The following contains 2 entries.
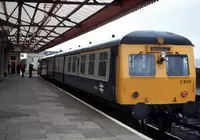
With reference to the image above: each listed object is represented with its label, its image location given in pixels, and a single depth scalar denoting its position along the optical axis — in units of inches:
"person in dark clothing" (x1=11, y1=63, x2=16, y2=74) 1507.3
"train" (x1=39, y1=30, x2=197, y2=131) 305.6
